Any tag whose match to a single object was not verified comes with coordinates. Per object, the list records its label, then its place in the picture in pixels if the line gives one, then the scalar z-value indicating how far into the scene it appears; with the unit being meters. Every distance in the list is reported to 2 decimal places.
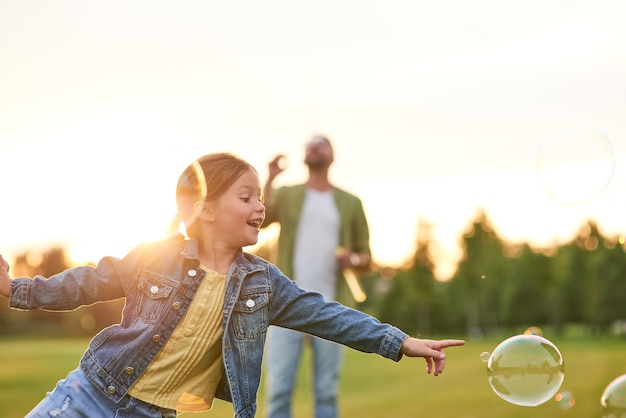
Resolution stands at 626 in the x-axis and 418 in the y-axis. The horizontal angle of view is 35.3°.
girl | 3.47
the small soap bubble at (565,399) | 6.34
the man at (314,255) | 6.09
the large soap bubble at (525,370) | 4.77
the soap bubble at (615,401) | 5.23
